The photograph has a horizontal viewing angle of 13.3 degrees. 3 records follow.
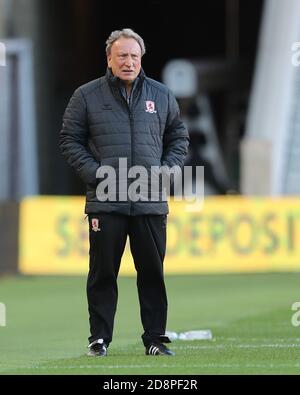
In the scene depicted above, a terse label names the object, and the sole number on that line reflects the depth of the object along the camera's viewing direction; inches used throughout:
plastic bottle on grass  460.8
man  382.0
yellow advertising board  875.4
